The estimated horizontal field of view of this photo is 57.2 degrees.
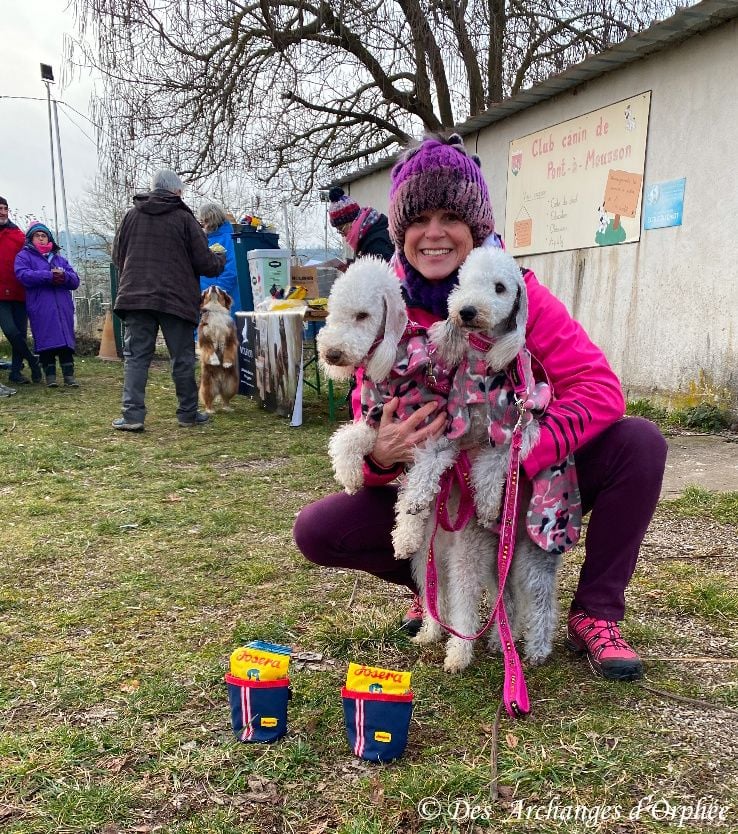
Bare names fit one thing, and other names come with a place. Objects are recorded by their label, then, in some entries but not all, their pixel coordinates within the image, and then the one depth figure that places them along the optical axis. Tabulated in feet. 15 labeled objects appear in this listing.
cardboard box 22.89
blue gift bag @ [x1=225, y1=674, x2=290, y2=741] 5.37
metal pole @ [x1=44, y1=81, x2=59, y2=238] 38.30
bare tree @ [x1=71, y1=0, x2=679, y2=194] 25.22
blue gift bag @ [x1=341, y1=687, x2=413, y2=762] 5.09
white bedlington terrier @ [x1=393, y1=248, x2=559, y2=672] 5.42
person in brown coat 18.26
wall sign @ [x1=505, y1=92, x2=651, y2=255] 18.94
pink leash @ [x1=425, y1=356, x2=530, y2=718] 5.74
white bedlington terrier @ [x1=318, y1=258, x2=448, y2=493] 5.59
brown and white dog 21.47
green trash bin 25.12
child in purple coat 24.81
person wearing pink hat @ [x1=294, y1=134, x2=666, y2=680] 6.07
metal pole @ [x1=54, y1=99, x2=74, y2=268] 39.50
